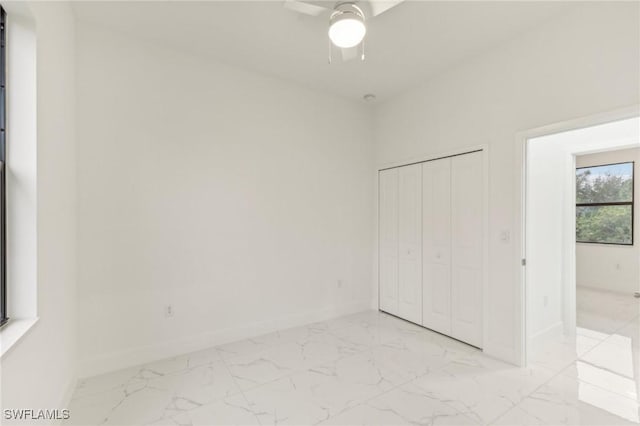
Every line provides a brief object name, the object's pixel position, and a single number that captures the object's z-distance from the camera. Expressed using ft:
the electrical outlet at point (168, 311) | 9.29
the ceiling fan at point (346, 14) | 6.26
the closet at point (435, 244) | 10.06
